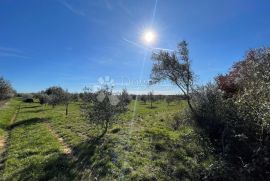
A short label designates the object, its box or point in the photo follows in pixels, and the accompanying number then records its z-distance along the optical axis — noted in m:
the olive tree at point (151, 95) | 41.97
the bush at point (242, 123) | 5.23
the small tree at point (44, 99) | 32.76
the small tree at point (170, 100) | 39.92
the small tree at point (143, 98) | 47.47
